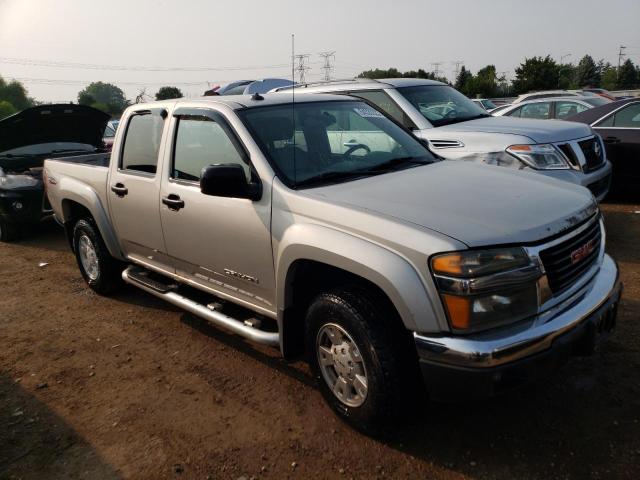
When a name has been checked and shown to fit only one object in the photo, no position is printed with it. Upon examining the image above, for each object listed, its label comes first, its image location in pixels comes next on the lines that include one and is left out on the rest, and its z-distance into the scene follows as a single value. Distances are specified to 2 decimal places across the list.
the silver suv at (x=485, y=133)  5.61
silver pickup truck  2.39
